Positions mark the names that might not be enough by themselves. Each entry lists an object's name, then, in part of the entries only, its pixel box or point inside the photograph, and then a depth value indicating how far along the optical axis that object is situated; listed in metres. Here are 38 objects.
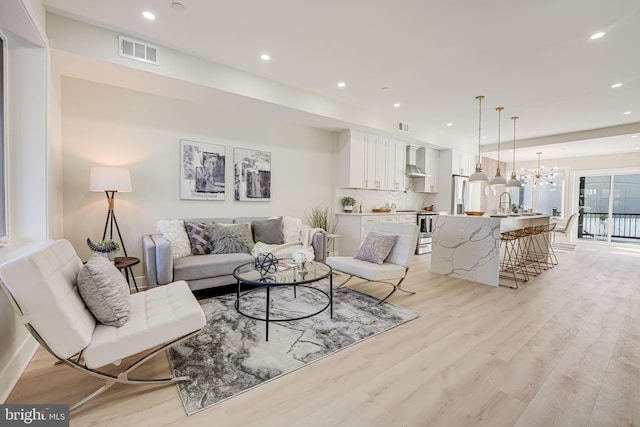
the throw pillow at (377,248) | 3.44
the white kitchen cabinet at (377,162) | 5.76
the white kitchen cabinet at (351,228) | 5.41
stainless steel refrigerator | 7.18
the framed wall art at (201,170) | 4.01
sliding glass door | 7.84
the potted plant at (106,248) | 2.87
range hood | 6.65
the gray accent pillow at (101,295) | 1.71
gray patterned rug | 1.86
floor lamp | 3.04
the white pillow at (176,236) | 3.45
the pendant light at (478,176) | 4.47
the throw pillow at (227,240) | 3.69
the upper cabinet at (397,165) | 6.17
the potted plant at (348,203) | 5.75
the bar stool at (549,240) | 5.57
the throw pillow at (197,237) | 3.61
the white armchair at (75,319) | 1.39
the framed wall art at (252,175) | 4.50
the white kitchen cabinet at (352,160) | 5.46
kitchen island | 4.04
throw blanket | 3.86
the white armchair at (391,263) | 3.18
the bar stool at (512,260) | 4.27
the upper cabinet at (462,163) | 7.16
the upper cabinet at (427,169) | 7.00
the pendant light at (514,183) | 5.24
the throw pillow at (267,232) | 4.15
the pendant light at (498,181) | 4.71
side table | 2.93
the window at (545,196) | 9.01
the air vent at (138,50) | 2.89
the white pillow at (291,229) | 4.31
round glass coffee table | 2.46
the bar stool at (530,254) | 4.79
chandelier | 8.77
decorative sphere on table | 2.80
